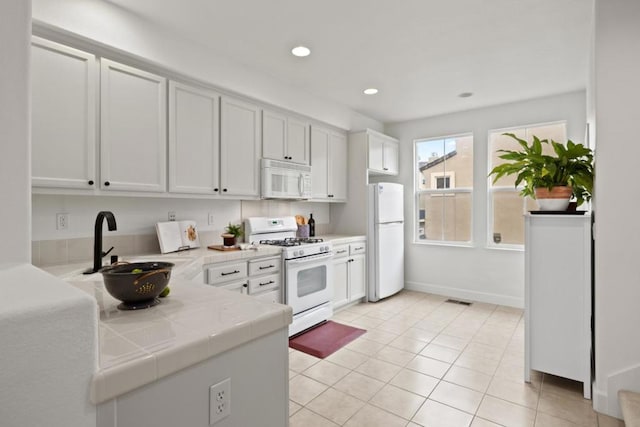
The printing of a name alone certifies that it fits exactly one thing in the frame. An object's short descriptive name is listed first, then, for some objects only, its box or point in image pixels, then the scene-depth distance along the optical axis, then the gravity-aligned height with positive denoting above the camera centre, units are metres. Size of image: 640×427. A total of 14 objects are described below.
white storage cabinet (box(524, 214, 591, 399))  2.34 -0.59
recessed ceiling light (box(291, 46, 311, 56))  3.00 +1.45
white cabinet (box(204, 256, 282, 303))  2.78 -0.55
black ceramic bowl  1.12 -0.24
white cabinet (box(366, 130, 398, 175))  4.73 +0.87
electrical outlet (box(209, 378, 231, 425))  0.97 -0.55
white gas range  3.38 -0.58
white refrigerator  4.58 -0.36
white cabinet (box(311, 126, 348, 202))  4.28 +0.64
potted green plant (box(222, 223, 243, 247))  3.18 -0.21
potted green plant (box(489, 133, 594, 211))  2.44 +0.29
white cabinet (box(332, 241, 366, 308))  4.12 -0.76
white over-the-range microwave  3.53 +0.37
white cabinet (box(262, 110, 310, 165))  3.60 +0.84
